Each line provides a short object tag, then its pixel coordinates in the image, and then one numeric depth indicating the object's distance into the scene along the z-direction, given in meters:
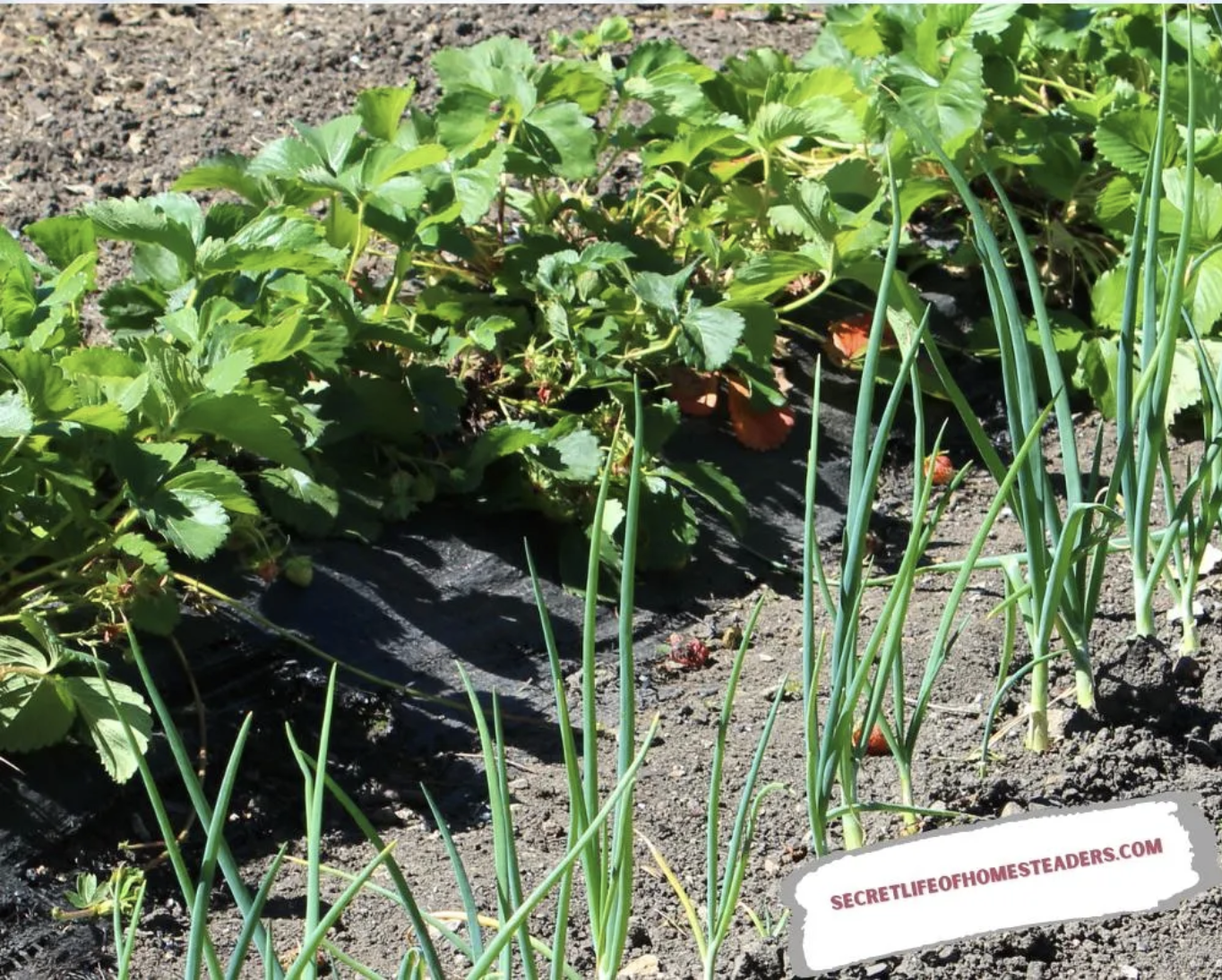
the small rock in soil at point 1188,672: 3.18
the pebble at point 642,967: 3.03
